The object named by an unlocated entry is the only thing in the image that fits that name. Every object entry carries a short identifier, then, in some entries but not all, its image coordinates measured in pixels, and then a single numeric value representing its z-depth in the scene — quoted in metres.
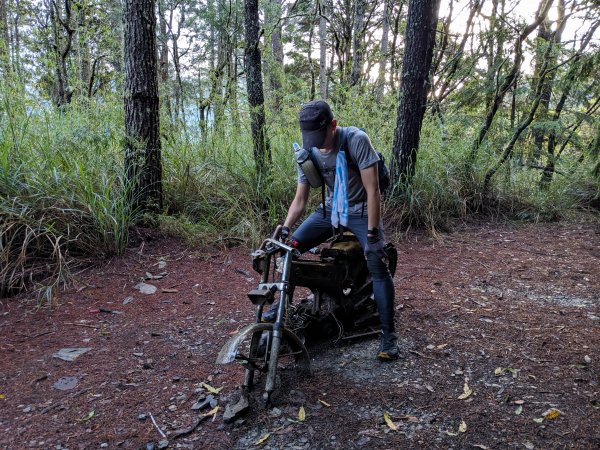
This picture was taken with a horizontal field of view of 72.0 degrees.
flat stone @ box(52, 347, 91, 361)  3.15
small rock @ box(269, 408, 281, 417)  2.44
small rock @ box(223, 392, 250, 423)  2.40
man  2.77
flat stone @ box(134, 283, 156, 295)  4.29
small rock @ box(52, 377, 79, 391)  2.80
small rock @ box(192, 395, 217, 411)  2.57
